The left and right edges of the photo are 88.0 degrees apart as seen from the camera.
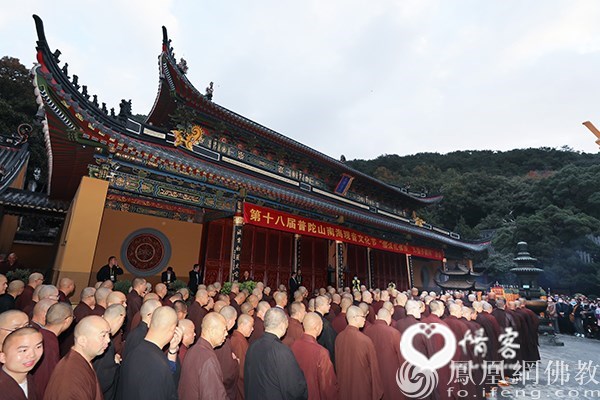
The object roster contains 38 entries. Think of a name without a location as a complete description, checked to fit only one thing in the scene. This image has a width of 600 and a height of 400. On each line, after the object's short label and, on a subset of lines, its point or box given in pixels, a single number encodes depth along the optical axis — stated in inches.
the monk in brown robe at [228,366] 129.0
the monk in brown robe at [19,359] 82.7
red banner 401.4
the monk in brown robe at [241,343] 147.1
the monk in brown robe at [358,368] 137.3
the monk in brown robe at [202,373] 99.5
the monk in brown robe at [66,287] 213.6
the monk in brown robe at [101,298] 179.6
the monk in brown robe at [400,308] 249.9
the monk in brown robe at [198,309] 211.3
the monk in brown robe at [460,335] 188.2
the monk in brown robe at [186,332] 124.5
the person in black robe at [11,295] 175.5
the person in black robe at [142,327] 135.0
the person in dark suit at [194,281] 364.0
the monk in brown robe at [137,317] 176.6
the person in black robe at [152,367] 87.8
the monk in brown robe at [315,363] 123.5
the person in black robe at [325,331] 185.8
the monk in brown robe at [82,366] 82.5
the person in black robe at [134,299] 221.1
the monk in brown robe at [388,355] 158.7
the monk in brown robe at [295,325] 173.2
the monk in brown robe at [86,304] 180.4
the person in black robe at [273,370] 109.7
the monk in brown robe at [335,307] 254.9
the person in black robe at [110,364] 113.0
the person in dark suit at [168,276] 360.8
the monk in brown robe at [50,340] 105.0
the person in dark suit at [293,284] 434.9
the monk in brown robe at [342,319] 217.2
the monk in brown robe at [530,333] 298.0
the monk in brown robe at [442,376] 170.7
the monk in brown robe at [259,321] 183.5
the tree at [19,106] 808.4
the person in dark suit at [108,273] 300.0
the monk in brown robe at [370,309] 242.5
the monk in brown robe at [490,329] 237.5
